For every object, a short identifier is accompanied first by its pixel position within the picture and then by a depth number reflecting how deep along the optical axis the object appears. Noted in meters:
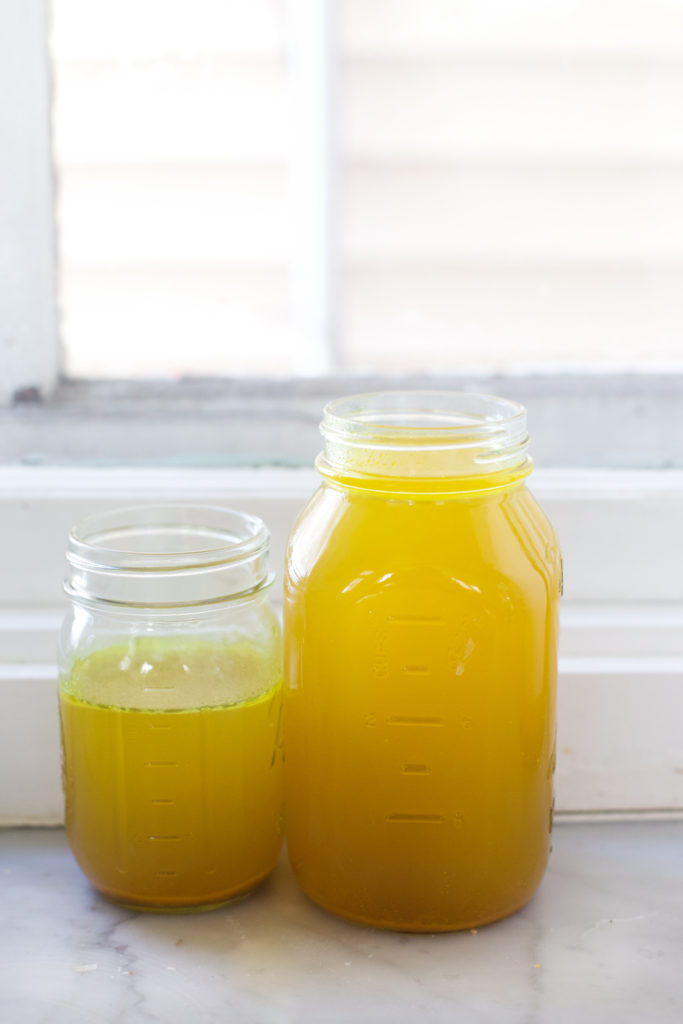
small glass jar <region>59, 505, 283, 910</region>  0.89
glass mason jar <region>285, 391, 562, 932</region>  0.88
